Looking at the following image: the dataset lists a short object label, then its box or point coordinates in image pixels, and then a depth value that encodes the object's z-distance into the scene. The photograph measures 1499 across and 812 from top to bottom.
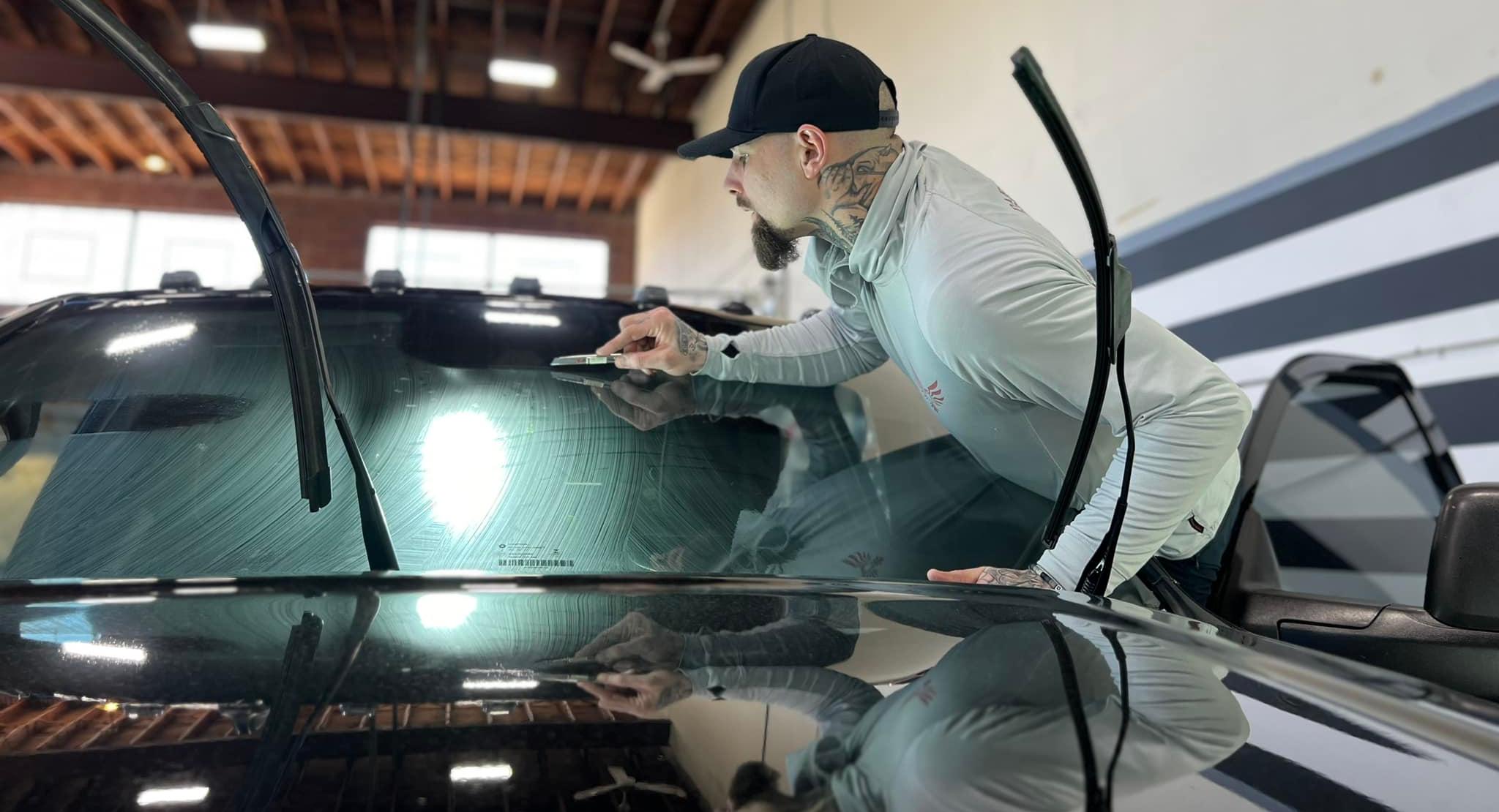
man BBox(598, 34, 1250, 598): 1.13
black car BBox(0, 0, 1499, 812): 0.54
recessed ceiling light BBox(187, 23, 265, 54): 8.43
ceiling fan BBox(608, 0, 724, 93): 7.24
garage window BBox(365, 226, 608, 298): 12.70
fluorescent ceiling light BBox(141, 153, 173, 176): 12.23
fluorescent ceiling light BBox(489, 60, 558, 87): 9.45
